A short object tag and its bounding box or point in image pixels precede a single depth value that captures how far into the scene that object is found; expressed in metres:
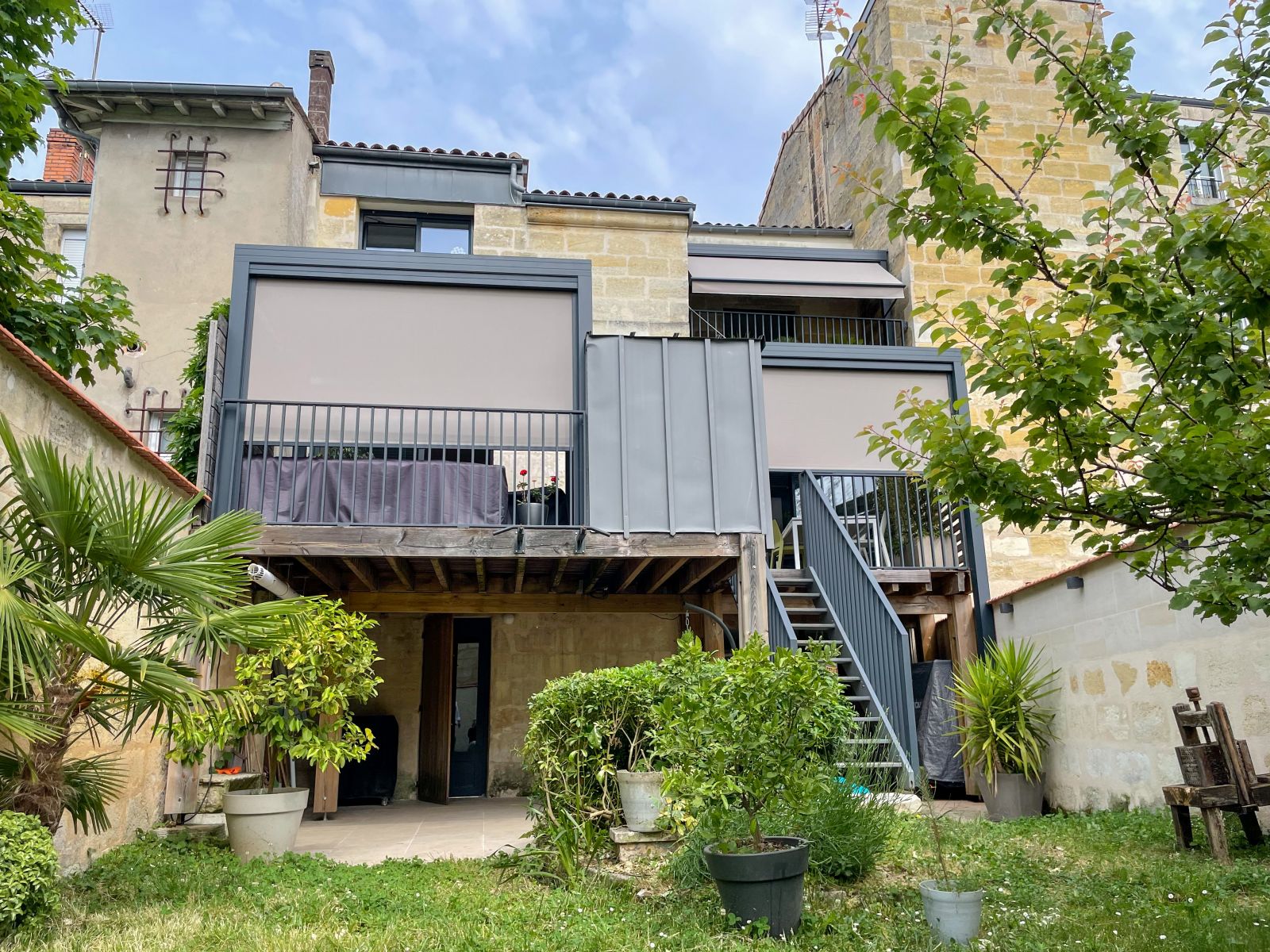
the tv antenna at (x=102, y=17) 13.95
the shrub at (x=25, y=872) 3.43
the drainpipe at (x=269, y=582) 6.83
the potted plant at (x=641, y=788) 5.10
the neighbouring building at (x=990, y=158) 11.30
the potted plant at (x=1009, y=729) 7.03
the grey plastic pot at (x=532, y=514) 7.66
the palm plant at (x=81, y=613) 3.69
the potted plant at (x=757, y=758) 3.86
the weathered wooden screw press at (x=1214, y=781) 4.76
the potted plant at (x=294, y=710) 5.58
